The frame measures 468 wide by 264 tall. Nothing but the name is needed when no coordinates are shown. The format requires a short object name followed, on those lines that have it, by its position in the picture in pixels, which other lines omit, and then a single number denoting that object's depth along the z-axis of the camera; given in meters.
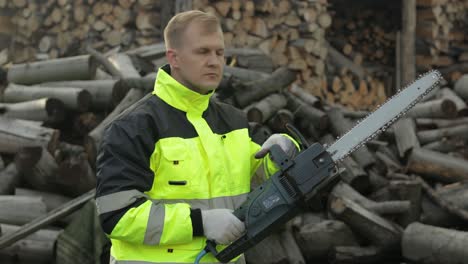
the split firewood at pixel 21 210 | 4.62
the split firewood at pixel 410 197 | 4.86
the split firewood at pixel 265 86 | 6.08
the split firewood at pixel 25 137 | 5.26
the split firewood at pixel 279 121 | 5.89
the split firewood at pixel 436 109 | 6.90
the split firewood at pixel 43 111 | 5.80
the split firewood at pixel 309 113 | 6.16
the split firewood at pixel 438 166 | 5.60
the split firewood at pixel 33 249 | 4.37
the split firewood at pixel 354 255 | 4.64
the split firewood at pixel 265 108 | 5.71
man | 2.12
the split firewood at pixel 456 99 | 7.20
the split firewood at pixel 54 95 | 5.87
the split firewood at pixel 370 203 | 4.85
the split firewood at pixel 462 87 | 7.90
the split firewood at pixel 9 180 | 5.01
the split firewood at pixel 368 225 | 4.65
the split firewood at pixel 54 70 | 6.55
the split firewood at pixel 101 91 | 5.99
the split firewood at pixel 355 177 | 5.40
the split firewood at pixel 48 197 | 4.80
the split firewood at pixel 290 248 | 4.44
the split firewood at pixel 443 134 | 6.52
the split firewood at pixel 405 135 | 6.32
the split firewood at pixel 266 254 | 4.26
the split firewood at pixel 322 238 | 4.68
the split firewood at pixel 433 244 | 4.24
